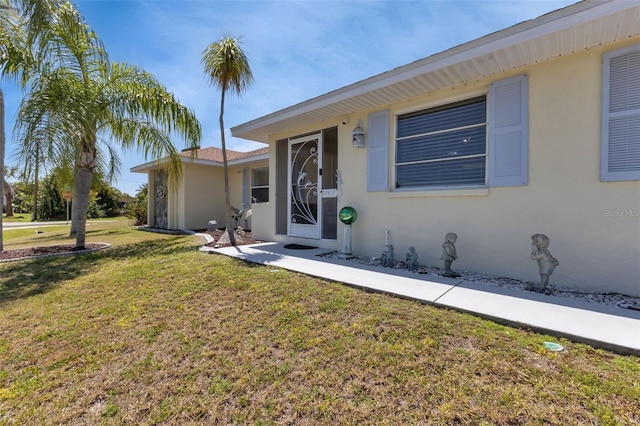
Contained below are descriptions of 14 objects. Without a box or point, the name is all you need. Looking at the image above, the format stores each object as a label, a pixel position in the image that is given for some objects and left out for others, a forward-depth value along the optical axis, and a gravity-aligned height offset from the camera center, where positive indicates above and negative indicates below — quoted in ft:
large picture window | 15.31 +3.78
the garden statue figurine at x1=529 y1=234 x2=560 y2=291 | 11.66 -1.98
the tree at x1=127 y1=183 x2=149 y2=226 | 53.21 +0.12
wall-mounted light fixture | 19.31 +5.09
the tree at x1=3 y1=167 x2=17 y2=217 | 103.86 +3.03
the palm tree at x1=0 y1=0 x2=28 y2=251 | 20.03 +11.89
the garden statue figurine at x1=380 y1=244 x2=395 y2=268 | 16.77 -2.94
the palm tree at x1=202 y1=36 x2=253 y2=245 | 22.79 +11.84
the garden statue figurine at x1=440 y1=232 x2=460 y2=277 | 14.23 -2.14
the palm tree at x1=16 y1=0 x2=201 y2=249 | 19.40 +7.96
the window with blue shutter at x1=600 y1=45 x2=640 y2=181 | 11.16 +3.91
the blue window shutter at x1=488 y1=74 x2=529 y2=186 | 13.51 +3.91
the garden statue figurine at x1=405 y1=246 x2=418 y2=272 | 15.75 -2.83
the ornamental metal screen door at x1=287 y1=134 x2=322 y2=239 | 23.50 +2.02
